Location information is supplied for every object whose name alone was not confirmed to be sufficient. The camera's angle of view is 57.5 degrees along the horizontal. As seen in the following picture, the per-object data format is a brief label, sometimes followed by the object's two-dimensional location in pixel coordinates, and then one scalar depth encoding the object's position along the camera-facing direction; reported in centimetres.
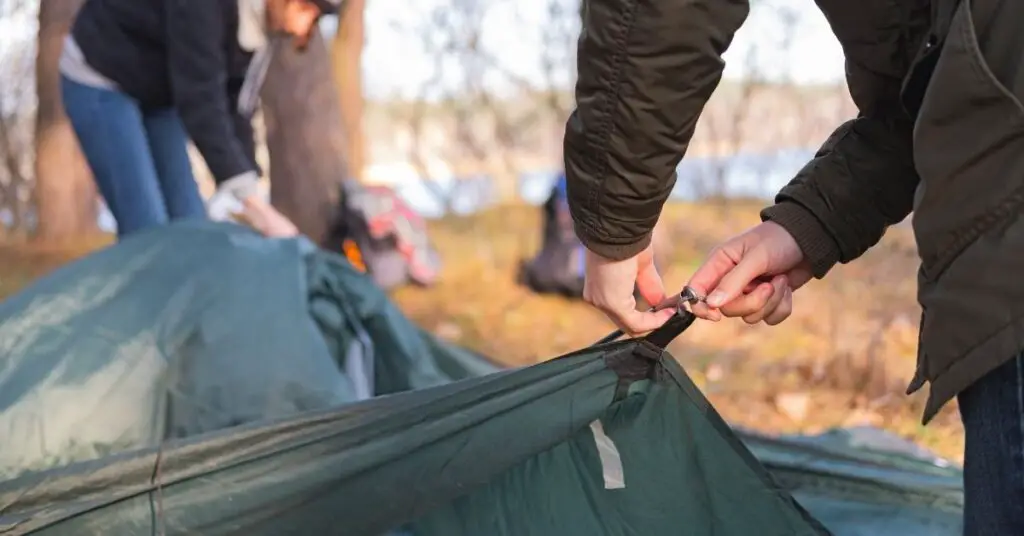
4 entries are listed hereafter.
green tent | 105
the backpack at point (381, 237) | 371
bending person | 186
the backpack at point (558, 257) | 362
